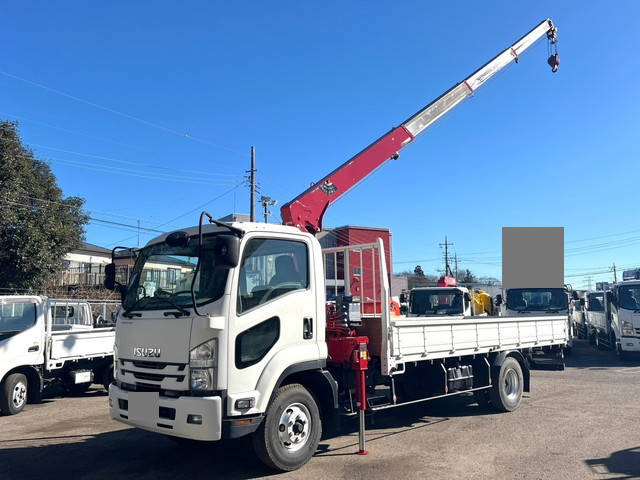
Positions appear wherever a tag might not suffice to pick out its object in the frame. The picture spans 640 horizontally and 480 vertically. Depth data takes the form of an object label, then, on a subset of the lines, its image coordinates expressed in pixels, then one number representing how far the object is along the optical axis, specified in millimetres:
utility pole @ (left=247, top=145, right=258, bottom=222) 26359
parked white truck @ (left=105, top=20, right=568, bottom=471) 4949
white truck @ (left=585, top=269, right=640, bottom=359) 15680
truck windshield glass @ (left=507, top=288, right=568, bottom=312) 17641
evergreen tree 16531
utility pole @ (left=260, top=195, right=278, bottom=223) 27000
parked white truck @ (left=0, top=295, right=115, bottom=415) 9078
